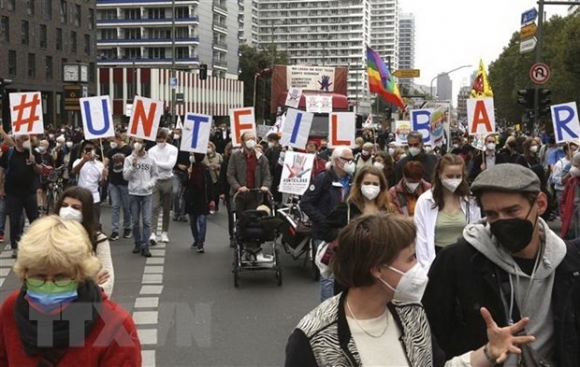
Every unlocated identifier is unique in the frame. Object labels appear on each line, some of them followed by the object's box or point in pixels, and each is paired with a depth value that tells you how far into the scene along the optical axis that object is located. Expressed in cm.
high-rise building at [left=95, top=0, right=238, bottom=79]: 10031
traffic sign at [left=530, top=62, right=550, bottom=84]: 2047
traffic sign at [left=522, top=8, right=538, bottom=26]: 2239
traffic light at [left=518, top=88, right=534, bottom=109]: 2036
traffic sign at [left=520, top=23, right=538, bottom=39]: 2217
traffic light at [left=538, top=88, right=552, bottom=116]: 2028
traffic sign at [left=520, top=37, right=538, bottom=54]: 2136
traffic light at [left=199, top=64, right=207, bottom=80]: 4538
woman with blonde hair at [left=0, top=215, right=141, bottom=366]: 279
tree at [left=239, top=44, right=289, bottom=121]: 10348
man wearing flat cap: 273
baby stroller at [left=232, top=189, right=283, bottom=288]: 973
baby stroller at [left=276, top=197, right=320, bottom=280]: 1018
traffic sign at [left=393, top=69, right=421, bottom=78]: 3366
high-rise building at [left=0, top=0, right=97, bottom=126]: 6206
